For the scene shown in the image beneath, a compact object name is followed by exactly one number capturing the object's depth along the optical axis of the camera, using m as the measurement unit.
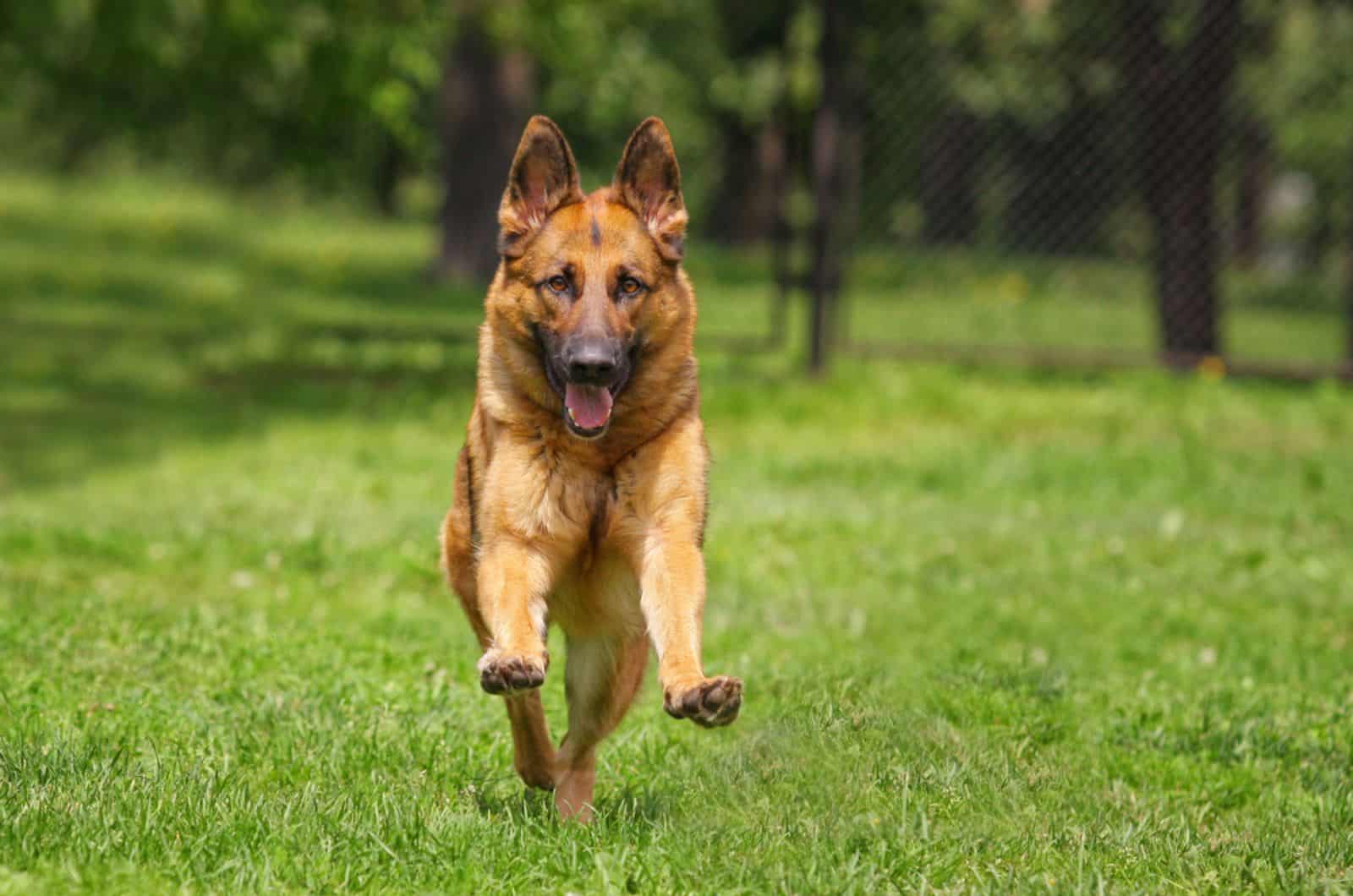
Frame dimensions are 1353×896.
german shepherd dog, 8.50
